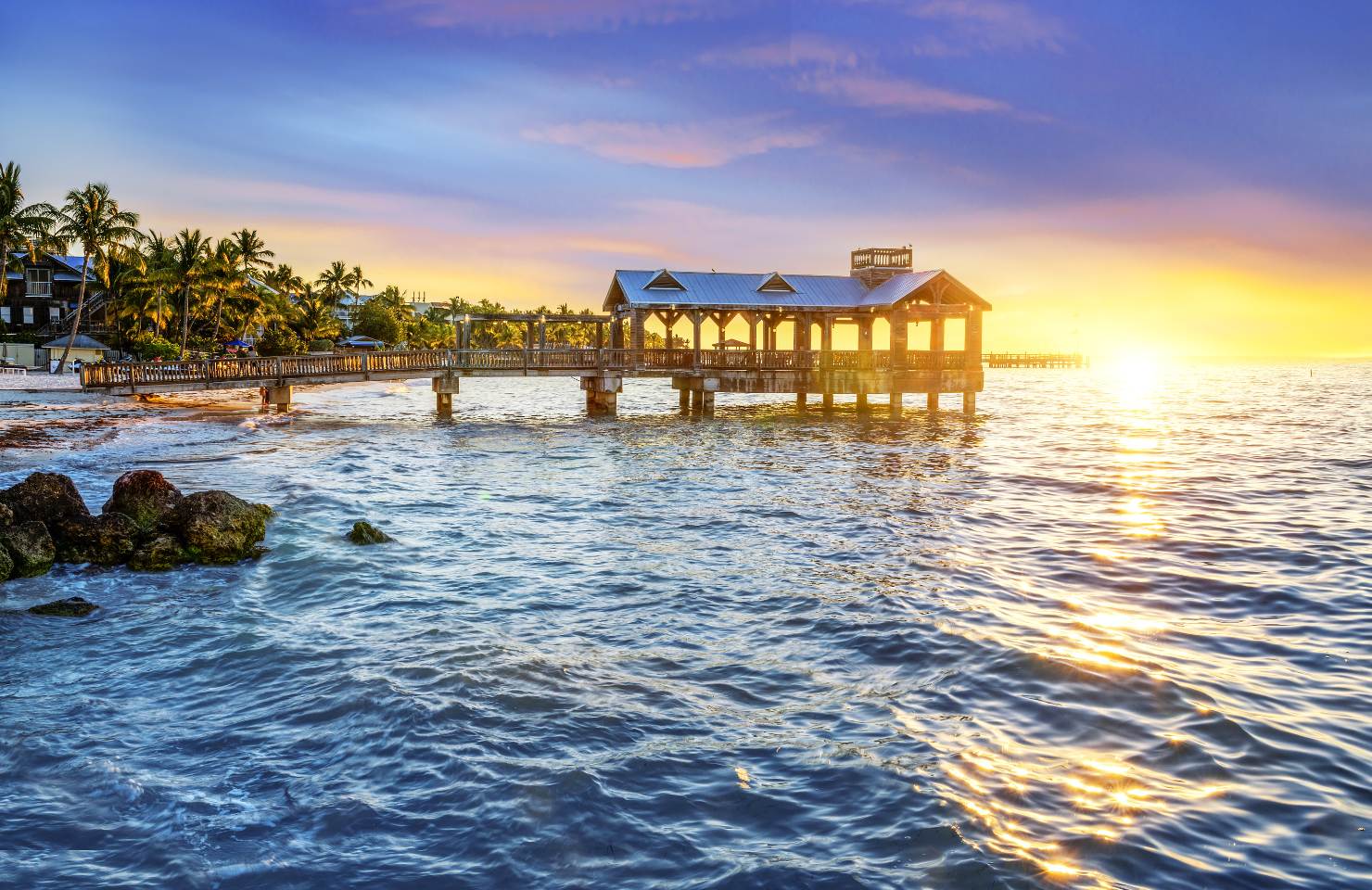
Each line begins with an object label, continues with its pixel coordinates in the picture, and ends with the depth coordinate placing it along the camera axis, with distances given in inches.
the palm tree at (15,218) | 2062.0
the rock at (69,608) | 441.1
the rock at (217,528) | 558.6
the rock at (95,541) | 546.0
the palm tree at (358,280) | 4405.3
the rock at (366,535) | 629.9
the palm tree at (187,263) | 2272.4
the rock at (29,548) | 509.7
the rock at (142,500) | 595.5
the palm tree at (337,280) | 4088.1
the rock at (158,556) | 537.0
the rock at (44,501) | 556.7
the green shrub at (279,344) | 2829.0
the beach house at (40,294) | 2664.9
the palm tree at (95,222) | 2174.0
